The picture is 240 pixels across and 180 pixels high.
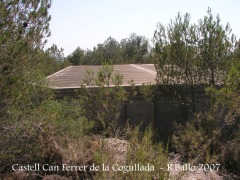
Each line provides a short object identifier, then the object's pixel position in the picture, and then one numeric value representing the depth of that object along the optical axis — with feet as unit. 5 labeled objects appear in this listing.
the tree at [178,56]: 37.70
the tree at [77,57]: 105.70
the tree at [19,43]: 19.38
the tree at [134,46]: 120.06
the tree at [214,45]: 36.65
